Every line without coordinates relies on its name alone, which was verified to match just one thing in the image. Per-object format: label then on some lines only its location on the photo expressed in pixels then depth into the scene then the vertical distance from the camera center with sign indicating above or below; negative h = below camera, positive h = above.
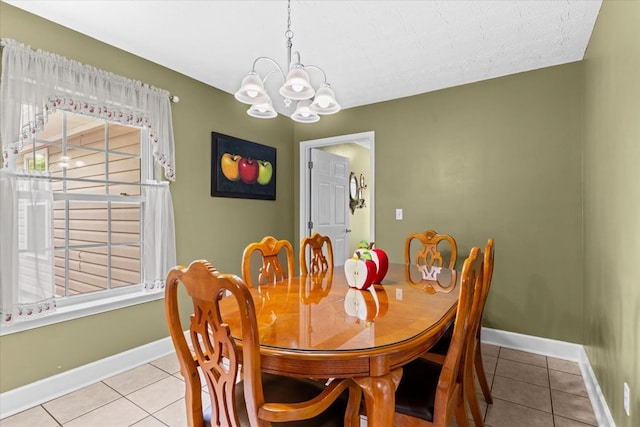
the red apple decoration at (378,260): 1.96 -0.26
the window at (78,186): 2.05 +0.22
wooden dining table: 1.12 -0.43
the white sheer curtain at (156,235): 2.76 -0.15
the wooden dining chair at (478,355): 1.62 -0.74
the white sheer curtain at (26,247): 2.01 -0.18
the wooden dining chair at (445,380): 1.28 -0.70
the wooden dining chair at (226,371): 0.98 -0.49
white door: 4.40 +0.23
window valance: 2.03 +0.83
